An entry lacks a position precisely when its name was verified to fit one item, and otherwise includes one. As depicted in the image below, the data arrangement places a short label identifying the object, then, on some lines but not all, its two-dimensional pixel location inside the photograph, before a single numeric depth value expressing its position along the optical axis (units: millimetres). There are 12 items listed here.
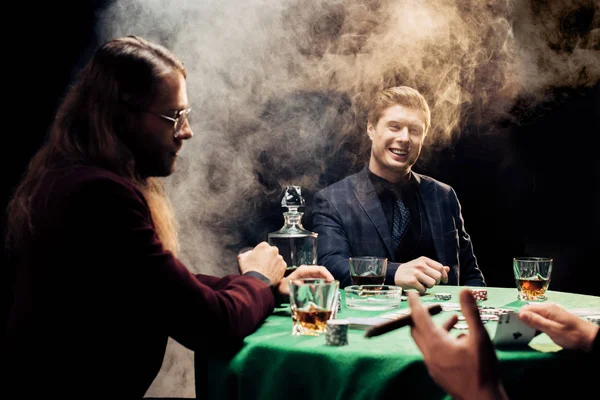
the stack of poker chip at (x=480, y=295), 2336
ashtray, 2146
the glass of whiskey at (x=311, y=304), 1757
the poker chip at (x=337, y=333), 1608
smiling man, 3746
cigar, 1454
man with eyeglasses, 1568
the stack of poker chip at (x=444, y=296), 2322
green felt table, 1520
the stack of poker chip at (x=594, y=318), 1806
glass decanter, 2707
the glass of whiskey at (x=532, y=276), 2324
